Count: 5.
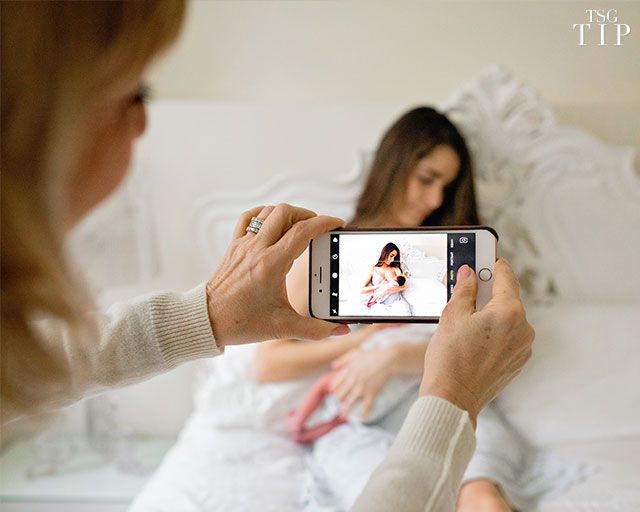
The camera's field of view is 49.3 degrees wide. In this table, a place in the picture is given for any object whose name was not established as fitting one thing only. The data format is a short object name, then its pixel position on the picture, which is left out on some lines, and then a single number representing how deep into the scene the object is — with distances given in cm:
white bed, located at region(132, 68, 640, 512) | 96
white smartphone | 69
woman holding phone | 38
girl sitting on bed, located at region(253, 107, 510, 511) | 107
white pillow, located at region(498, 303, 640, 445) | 105
